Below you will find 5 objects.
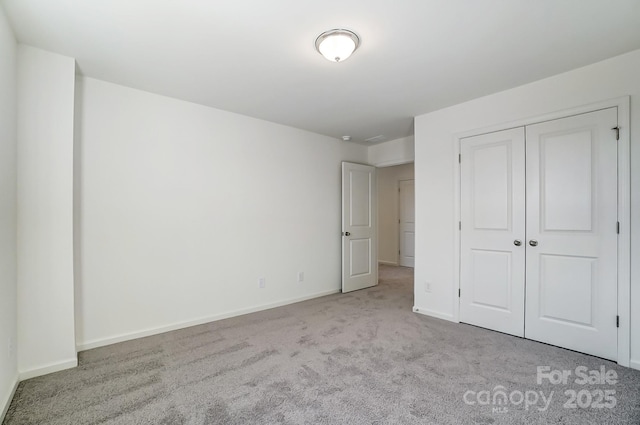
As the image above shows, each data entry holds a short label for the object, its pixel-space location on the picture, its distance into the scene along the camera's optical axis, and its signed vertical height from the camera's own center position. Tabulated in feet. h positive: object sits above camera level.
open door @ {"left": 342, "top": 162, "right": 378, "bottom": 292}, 15.57 -0.84
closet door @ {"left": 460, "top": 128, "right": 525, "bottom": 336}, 9.67 -0.67
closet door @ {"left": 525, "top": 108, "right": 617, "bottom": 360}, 8.05 -0.63
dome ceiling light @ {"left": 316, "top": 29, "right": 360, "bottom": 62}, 6.66 +3.88
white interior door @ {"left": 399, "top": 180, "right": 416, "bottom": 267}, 23.72 -0.91
